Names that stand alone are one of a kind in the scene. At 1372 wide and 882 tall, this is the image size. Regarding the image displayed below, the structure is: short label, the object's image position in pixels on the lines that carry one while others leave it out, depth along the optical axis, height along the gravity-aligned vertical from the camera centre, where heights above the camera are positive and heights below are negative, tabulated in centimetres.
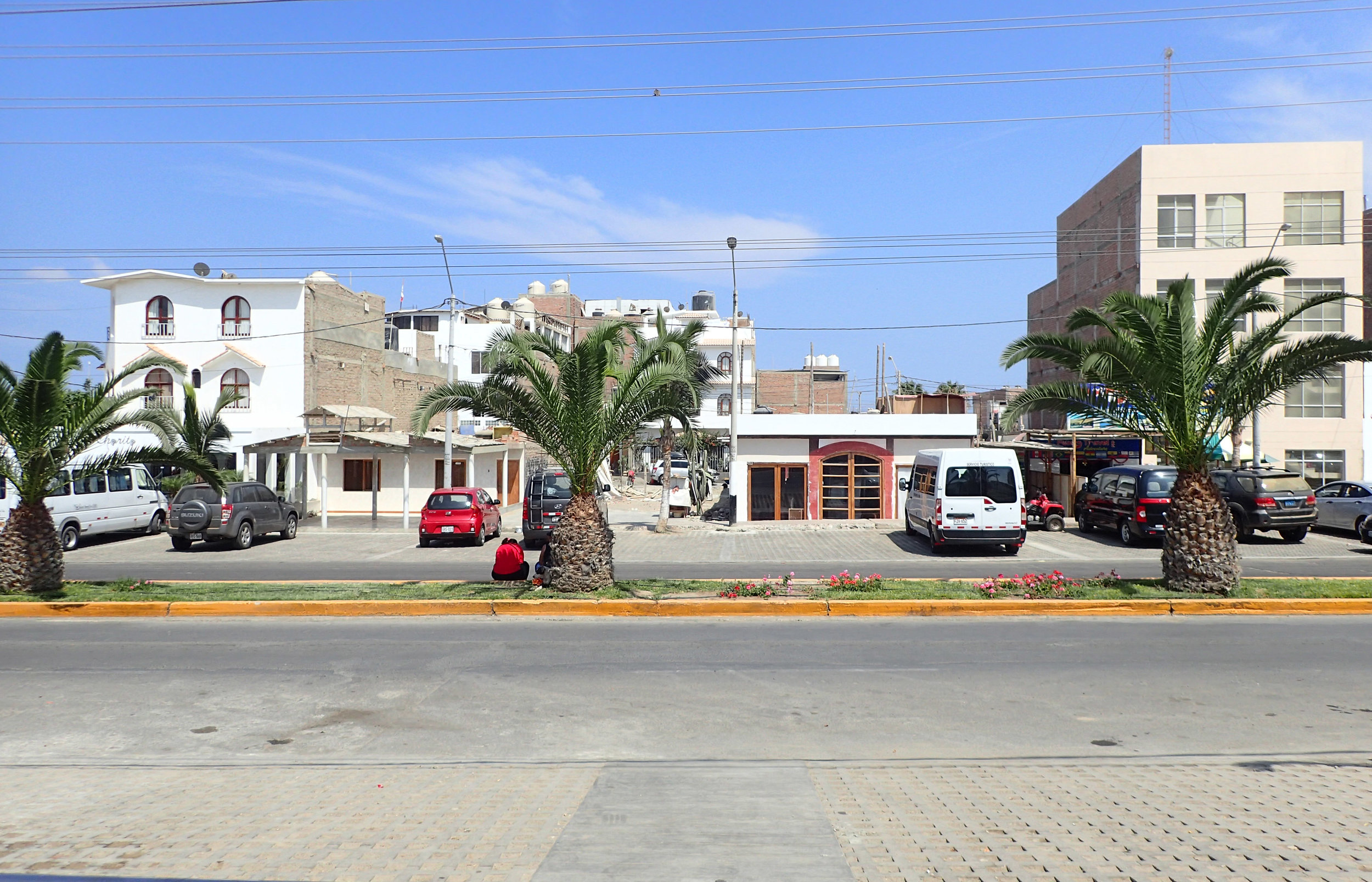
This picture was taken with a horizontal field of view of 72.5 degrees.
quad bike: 2714 -145
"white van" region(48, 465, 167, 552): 2355 -113
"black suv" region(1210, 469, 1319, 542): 2289 -86
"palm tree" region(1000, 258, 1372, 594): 1403 +142
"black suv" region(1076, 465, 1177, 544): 2238 -89
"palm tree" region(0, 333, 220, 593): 1450 +43
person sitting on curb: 1511 -163
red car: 2425 -138
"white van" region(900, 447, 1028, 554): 2134 -78
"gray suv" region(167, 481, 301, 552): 2317 -132
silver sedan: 2402 -101
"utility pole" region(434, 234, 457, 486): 2909 +58
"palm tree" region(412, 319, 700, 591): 1440 +96
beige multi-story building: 3938 +977
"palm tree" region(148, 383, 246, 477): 1677 +96
